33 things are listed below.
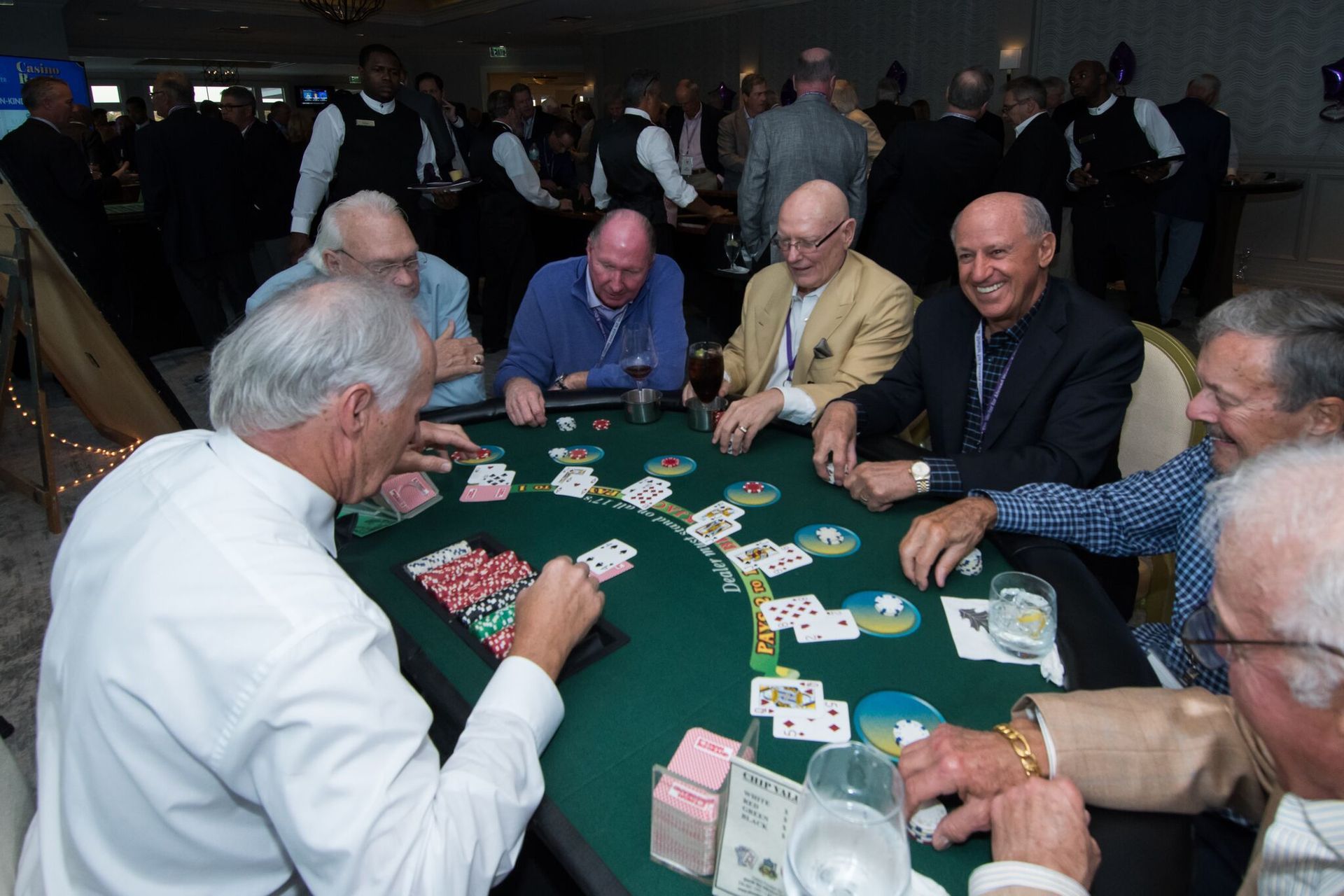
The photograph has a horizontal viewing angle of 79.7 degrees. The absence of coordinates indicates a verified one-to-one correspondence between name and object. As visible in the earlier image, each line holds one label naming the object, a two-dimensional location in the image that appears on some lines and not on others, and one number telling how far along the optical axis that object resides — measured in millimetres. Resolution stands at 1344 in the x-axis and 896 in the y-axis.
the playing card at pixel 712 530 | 1601
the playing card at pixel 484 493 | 1820
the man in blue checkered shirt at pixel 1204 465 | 1390
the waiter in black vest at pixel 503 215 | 5742
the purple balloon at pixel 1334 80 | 6406
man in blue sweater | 2854
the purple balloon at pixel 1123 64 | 7605
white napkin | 1193
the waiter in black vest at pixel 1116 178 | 5105
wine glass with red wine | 2352
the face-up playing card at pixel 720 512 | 1676
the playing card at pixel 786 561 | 1475
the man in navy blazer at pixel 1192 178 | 5633
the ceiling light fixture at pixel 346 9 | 8625
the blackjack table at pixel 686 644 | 980
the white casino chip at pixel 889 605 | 1337
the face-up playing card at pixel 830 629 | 1281
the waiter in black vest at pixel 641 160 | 5184
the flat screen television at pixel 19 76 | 6965
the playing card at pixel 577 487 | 1817
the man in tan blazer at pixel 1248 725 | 771
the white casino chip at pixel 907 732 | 1076
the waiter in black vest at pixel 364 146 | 4676
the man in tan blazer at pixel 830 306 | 2578
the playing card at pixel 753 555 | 1493
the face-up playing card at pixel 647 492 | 1754
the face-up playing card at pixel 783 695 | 1136
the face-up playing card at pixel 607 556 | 1511
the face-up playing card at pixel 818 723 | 1085
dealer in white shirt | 850
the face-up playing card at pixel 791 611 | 1326
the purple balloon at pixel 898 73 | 9570
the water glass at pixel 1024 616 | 1234
